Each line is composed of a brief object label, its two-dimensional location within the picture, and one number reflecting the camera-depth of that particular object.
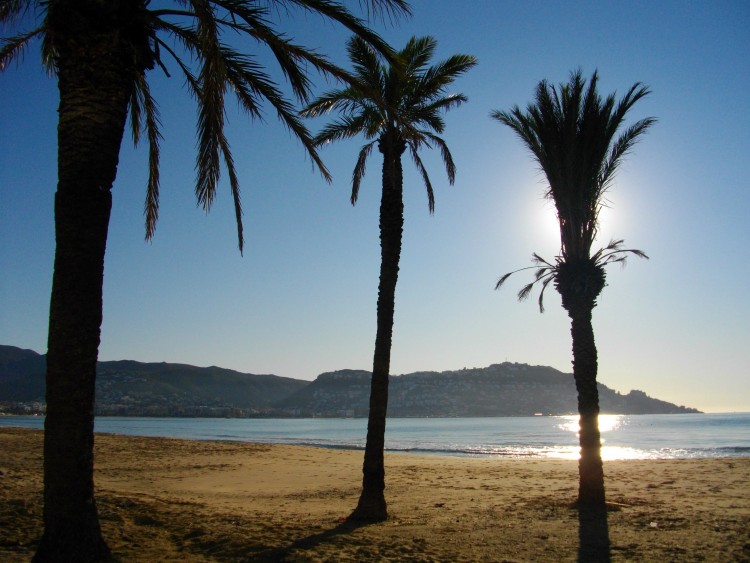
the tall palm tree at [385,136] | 9.21
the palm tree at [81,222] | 4.91
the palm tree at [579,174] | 10.60
